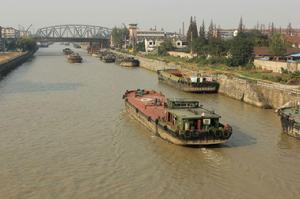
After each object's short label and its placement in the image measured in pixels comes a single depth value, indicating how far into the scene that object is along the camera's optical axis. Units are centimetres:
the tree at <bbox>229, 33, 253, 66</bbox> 7038
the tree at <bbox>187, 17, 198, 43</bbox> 13200
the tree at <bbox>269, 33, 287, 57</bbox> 7394
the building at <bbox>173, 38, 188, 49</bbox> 14025
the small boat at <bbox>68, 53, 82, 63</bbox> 11200
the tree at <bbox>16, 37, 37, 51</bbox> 15482
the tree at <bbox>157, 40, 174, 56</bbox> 12492
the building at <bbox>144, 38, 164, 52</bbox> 15425
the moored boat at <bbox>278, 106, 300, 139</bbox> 2933
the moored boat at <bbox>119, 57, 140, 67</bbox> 10031
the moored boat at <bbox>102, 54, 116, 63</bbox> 11538
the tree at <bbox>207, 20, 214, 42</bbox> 12955
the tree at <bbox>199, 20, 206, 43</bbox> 10591
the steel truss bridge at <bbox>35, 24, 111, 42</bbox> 18962
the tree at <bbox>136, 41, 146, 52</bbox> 16225
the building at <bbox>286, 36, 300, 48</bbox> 9752
